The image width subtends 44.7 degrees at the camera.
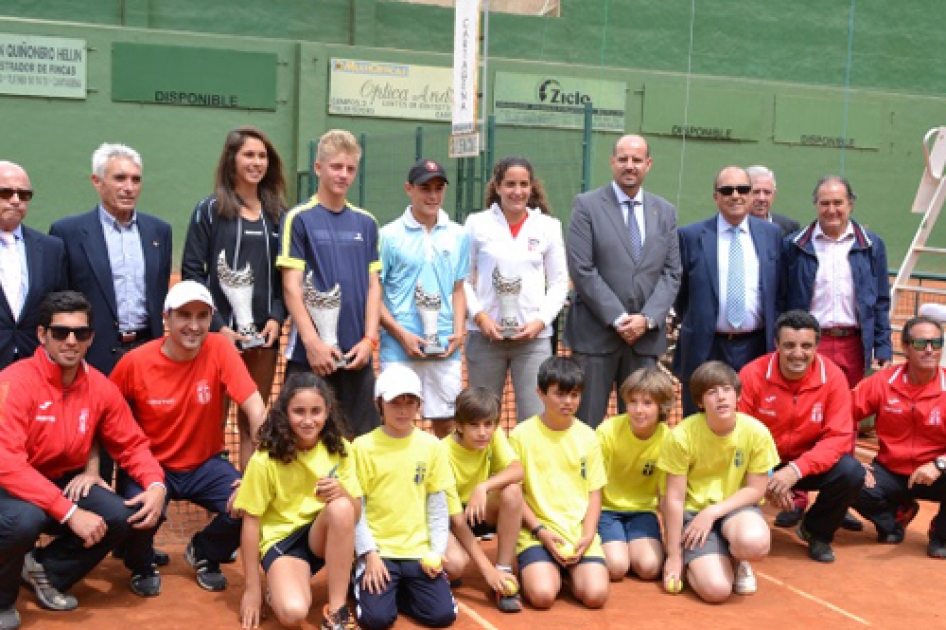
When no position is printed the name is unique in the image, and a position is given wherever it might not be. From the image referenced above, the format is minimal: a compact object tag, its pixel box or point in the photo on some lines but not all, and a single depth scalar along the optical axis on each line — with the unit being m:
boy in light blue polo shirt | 5.86
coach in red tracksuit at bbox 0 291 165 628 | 4.67
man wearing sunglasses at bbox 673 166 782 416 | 6.47
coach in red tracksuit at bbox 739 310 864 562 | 5.96
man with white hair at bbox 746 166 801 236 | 7.90
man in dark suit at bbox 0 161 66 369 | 5.16
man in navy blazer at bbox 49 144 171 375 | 5.40
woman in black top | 5.61
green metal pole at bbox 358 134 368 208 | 18.21
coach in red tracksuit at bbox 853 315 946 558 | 6.18
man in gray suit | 6.20
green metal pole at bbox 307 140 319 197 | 18.50
